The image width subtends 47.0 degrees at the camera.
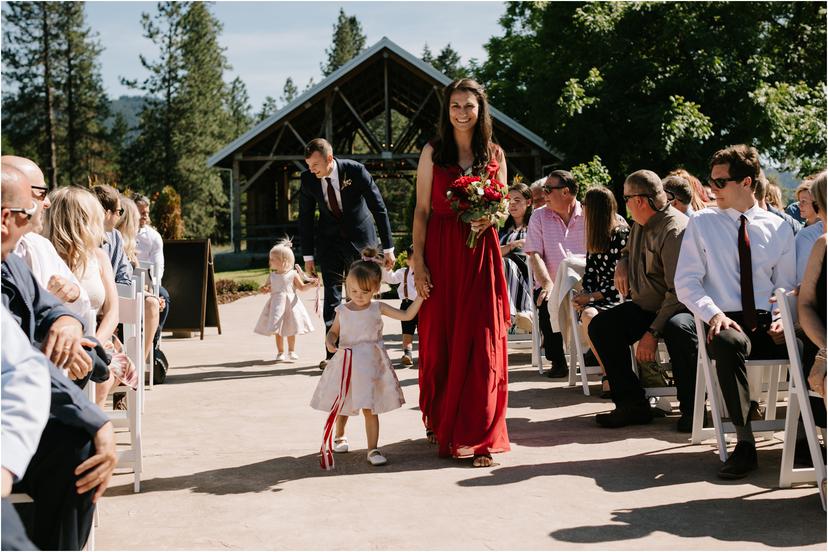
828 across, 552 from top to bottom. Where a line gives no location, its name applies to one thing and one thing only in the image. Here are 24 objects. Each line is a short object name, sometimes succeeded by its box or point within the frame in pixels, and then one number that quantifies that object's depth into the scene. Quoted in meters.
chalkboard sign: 12.46
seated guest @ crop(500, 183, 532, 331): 9.88
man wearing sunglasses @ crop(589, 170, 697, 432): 6.59
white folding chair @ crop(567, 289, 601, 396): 7.91
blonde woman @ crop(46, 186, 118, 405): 5.27
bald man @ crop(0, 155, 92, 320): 4.62
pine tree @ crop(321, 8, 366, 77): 86.75
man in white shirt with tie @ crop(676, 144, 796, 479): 5.68
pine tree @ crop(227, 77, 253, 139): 91.19
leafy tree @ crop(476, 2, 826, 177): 24.95
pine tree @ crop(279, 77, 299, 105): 105.19
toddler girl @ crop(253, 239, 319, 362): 10.79
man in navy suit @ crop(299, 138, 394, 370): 9.31
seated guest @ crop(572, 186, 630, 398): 7.77
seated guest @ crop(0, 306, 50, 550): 2.54
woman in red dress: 5.82
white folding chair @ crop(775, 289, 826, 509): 4.66
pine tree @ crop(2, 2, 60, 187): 59.22
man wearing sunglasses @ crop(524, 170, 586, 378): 8.85
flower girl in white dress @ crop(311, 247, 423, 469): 5.84
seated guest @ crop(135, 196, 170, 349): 10.41
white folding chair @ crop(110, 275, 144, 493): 5.15
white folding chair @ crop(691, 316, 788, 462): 5.43
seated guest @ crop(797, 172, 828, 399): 4.58
